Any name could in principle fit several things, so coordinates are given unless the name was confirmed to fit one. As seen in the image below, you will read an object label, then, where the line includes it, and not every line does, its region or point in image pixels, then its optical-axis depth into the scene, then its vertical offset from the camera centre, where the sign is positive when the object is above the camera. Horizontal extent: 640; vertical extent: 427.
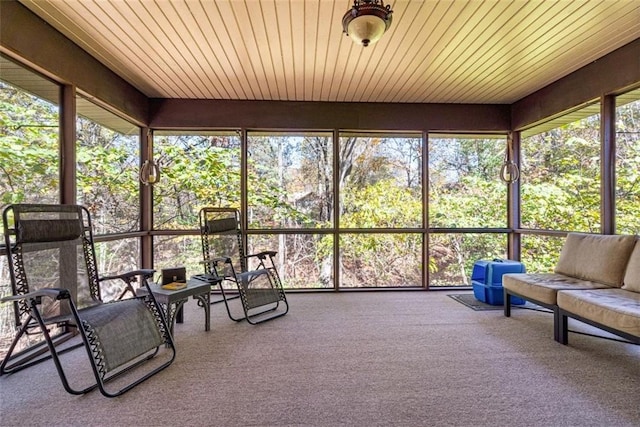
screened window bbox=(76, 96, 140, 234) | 3.25 +0.52
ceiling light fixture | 2.07 +1.31
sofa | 2.23 -0.67
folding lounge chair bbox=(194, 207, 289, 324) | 3.36 -0.67
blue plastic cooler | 3.79 -0.84
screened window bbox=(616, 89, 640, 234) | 3.08 +0.50
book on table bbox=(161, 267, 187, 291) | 2.83 -0.62
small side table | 2.58 -0.72
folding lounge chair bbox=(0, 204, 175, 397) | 1.97 -0.68
